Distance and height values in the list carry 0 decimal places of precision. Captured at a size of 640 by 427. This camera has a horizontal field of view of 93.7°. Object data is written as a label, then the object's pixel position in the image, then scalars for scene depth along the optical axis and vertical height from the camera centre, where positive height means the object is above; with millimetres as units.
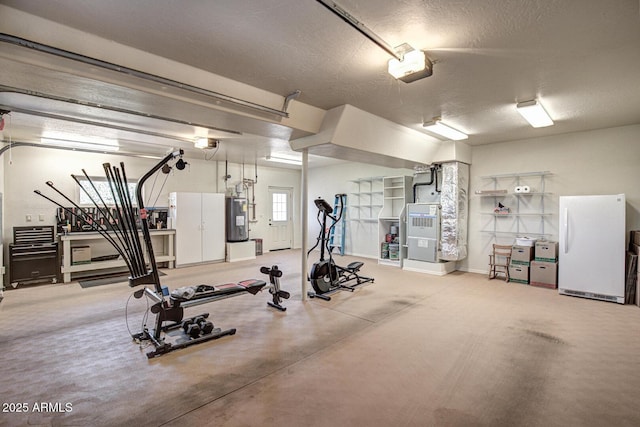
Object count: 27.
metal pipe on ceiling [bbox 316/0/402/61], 1887 +1290
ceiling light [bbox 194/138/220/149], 5602 +1241
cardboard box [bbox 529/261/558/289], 5246 -1120
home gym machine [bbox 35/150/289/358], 3025 -998
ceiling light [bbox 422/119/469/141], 4699 +1359
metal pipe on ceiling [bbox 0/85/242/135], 2825 +1100
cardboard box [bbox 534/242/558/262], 5285 -717
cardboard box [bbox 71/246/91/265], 5750 -937
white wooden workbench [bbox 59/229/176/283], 5594 -925
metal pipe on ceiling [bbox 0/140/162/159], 5109 +1092
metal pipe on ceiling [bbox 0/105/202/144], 3551 +1158
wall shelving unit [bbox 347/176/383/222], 8484 +277
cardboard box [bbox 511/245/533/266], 5523 -811
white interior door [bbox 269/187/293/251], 9695 -349
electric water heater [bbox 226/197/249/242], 7863 -292
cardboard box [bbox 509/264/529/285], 5562 -1174
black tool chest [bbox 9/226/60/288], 5188 -884
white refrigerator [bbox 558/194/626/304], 4504 -550
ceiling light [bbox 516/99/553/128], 3798 +1332
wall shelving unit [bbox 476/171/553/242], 5699 +118
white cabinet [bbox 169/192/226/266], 7020 -440
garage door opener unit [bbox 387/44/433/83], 2469 +1219
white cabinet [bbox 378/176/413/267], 7213 -210
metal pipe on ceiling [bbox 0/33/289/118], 2014 +1104
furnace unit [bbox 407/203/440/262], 6395 -470
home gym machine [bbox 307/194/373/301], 4777 -1146
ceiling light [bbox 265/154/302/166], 7539 +1309
